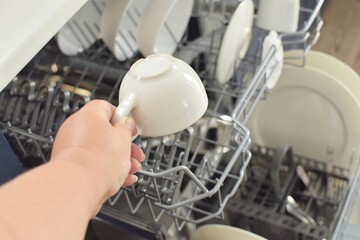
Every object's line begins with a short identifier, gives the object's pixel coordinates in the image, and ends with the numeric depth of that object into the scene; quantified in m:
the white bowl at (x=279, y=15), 0.78
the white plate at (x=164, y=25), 0.71
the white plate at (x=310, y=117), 0.98
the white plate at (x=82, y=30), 0.84
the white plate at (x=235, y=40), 0.75
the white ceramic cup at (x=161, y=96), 0.46
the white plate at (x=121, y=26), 0.74
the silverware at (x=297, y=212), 0.88
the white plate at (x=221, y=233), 0.69
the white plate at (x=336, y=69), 0.98
